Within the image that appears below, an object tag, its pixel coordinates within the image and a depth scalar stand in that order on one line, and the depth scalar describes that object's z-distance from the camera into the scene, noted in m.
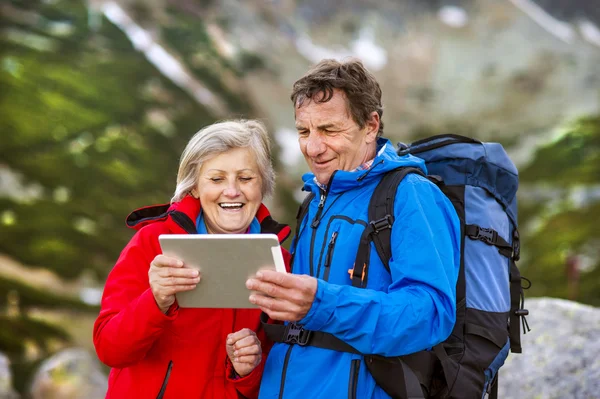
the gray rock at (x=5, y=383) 8.41
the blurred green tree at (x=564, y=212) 10.20
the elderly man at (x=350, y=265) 2.21
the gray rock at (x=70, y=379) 8.35
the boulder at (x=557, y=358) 4.14
